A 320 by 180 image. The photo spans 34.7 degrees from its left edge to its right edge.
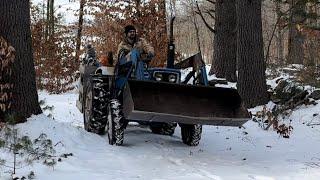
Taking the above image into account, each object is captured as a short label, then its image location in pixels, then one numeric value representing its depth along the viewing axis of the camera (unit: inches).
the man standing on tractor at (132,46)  340.6
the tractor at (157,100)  286.0
